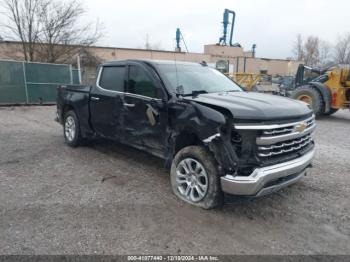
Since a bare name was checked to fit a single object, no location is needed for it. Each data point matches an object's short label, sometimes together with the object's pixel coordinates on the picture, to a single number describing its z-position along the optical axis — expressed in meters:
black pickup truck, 3.42
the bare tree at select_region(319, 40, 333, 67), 67.87
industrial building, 22.75
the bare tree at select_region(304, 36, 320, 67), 66.38
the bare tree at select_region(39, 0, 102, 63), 20.42
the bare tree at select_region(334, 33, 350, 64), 62.48
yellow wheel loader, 11.88
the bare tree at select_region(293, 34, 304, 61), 68.90
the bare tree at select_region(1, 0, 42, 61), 19.77
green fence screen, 14.16
